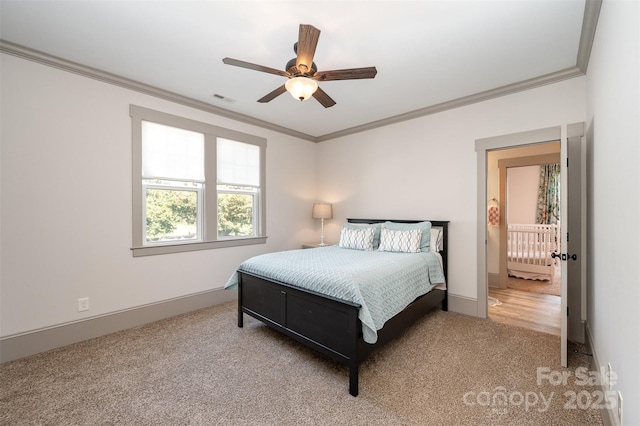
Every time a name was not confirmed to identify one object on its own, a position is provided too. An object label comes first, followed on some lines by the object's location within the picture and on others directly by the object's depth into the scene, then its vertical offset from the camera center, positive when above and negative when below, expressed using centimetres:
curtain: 609 +39
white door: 262 -17
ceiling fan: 194 +110
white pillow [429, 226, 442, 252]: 351 -36
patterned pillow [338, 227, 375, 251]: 368 -37
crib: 484 -70
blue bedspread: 206 -57
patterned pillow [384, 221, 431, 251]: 340 -22
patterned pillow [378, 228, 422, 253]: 331 -36
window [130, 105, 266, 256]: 314 +37
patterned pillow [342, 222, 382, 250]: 378 -22
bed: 198 -87
